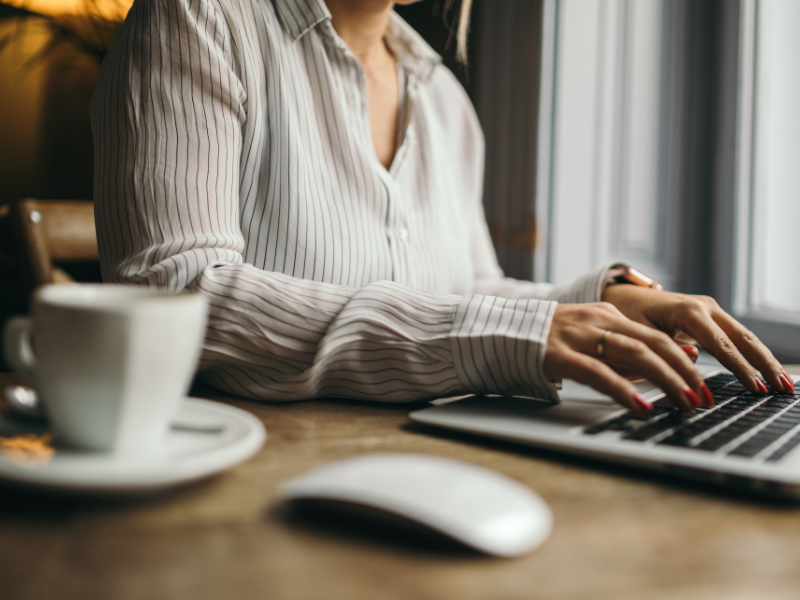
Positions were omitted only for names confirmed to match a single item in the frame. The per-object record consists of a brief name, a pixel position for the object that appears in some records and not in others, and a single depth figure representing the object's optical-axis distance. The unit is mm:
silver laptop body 343
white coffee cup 281
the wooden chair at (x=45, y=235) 1159
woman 506
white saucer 267
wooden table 236
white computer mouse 250
